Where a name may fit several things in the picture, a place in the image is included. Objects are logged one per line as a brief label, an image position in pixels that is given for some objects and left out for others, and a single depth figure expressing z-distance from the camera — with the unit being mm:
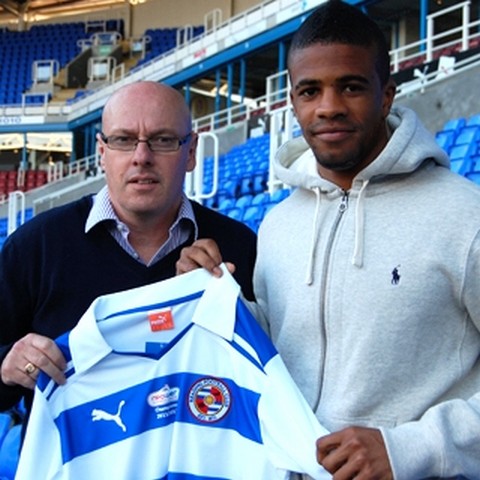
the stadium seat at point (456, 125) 6103
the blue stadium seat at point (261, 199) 6511
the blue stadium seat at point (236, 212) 6504
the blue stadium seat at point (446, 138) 5709
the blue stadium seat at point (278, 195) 5828
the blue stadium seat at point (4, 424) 2544
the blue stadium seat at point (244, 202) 6934
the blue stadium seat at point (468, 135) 5562
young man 1155
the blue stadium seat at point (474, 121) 5969
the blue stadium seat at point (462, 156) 5078
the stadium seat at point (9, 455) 2445
